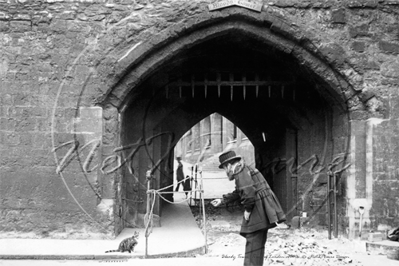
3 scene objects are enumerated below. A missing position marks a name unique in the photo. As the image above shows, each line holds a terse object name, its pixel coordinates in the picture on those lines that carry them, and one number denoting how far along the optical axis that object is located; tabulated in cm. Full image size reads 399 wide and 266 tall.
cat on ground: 655
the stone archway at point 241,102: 785
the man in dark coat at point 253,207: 502
